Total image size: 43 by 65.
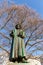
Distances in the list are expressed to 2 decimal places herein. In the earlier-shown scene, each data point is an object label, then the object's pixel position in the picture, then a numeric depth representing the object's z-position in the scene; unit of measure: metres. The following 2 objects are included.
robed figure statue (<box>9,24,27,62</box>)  7.06
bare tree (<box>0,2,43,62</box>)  15.91
